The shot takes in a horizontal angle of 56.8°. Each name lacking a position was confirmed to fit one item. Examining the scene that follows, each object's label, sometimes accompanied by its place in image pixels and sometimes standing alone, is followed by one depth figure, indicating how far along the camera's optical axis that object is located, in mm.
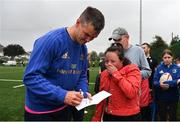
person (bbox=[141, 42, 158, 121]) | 2821
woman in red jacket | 1744
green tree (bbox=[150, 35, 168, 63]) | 22850
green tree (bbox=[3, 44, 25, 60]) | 42548
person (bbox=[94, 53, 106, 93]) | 1969
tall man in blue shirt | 1246
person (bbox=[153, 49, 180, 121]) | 3103
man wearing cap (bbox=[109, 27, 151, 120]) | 2254
